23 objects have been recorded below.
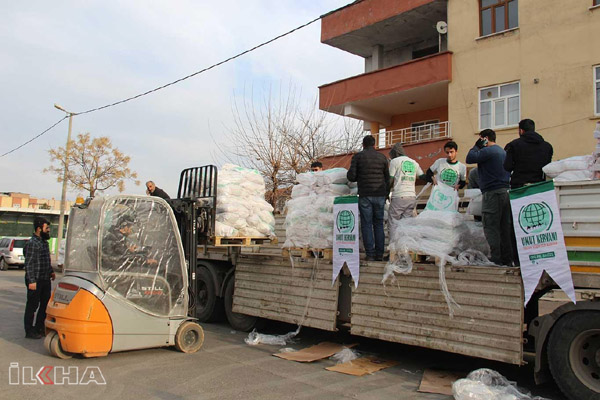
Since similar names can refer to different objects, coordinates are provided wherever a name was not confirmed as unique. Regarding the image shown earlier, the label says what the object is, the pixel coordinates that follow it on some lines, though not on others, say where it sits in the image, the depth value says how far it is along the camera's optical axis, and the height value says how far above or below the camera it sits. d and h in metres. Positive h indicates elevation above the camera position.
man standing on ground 7.46 -0.54
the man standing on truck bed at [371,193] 6.64 +0.83
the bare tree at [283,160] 19.72 +3.72
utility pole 24.92 +3.67
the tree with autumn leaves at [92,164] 27.23 +4.56
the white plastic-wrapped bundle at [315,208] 6.97 +0.63
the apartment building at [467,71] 13.54 +5.97
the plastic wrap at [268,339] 7.39 -1.37
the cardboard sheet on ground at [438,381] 5.07 -1.38
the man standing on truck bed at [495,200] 5.40 +0.66
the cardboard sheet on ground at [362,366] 5.80 -1.40
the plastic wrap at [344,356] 6.34 -1.37
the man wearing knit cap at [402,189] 6.78 +0.91
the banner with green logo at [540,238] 4.52 +0.21
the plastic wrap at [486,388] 4.59 -1.27
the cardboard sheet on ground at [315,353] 6.36 -1.37
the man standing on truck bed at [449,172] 6.59 +1.18
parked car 23.52 -0.59
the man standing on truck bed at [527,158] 5.50 +1.15
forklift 5.82 -0.50
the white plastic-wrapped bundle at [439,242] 5.49 +0.16
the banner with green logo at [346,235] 6.36 +0.24
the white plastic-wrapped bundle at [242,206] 7.59 +0.70
